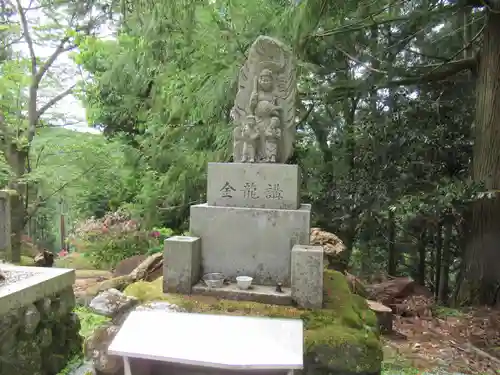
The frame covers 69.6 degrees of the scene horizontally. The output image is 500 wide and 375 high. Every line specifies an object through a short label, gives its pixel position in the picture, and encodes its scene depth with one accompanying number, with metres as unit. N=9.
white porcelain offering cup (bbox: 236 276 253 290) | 3.40
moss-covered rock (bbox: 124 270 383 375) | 2.71
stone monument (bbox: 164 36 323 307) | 3.34
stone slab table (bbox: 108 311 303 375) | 2.01
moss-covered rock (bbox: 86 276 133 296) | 5.30
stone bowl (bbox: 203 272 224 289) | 3.41
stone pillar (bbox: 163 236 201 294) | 3.41
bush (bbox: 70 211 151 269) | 7.62
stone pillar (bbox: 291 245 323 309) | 3.16
